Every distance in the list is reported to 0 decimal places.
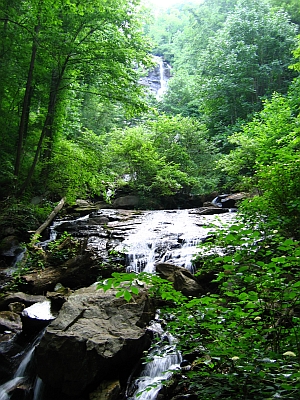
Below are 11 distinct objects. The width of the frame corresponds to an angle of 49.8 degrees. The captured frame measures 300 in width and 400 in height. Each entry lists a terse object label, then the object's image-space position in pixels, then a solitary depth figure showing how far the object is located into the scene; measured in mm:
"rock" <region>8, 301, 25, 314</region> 6262
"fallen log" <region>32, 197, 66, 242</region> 8864
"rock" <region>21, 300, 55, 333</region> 5578
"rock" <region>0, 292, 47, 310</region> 6438
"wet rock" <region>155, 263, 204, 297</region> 6195
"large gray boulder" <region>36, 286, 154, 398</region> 4180
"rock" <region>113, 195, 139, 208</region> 15945
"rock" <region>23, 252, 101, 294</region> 7207
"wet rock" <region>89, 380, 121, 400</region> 4039
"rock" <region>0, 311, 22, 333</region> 5688
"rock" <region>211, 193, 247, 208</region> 14234
